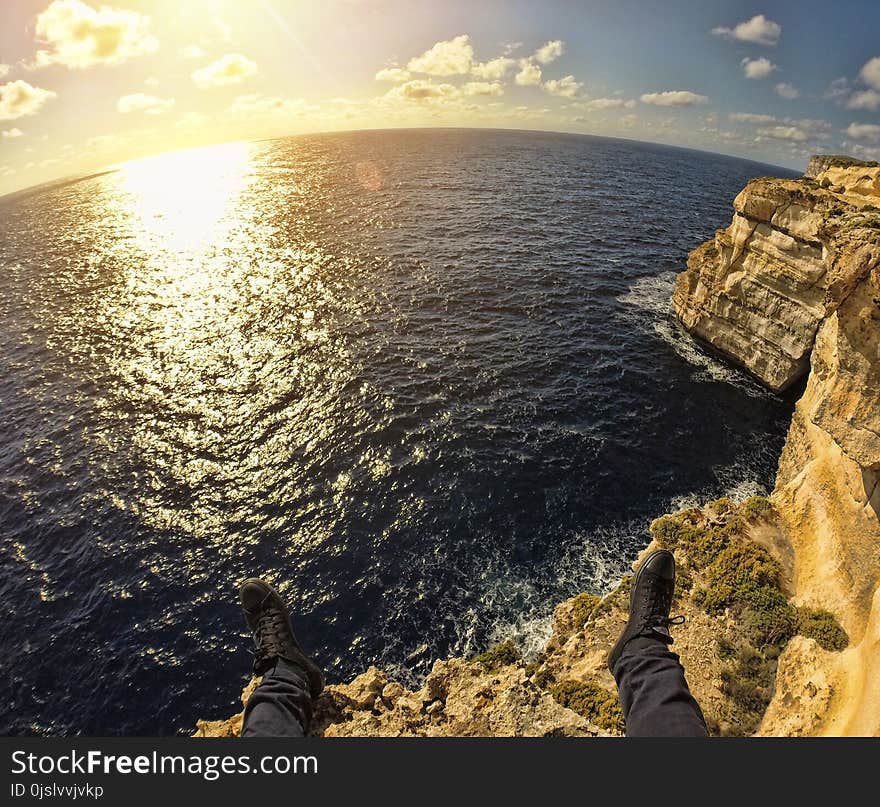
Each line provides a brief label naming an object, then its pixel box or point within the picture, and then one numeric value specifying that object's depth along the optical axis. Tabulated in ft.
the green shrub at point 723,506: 58.07
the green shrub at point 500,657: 44.47
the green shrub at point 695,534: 52.44
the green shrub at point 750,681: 37.42
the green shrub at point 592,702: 36.47
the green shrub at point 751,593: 42.88
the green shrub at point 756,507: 56.43
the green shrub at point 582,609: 52.49
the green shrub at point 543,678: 44.88
